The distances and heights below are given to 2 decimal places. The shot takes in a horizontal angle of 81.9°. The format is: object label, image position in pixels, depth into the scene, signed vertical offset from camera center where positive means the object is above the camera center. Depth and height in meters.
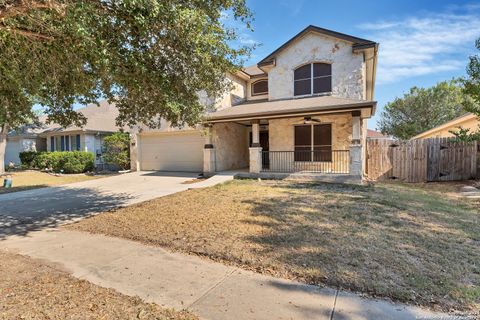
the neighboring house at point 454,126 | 18.25 +1.60
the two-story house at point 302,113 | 12.72 +1.68
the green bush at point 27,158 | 21.88 -0.48
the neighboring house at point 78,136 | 21.56 +1.34
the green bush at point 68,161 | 18.77 -0.66
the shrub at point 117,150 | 18.47 +0.09
